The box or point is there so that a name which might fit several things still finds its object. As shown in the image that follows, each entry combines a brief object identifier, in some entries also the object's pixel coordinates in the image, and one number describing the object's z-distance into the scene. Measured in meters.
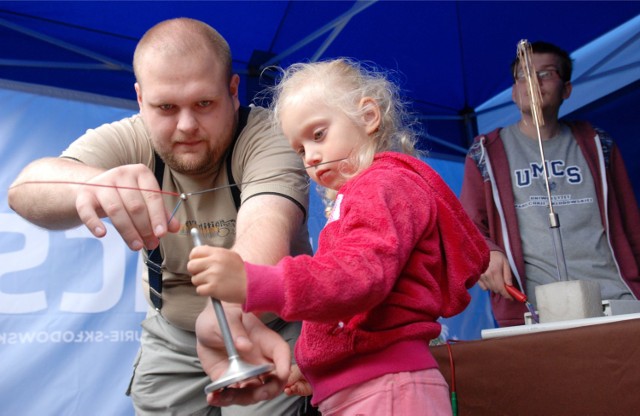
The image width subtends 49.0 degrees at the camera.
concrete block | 1.47
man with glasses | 2.11
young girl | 0.83
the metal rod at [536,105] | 1.62
